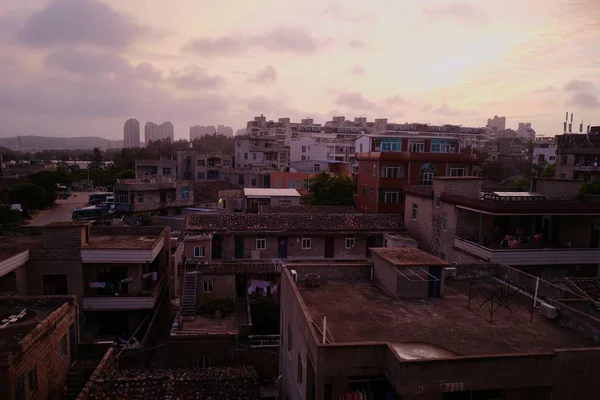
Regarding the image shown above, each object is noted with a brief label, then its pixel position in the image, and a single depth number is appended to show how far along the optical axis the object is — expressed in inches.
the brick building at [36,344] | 484.1
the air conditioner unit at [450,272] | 562.6
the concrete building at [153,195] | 1630.2
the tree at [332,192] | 1497.3
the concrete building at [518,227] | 780.6
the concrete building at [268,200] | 1492.4
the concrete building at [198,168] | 2146.9
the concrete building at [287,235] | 957.8
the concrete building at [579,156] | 1728.6
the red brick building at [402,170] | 1246.3
